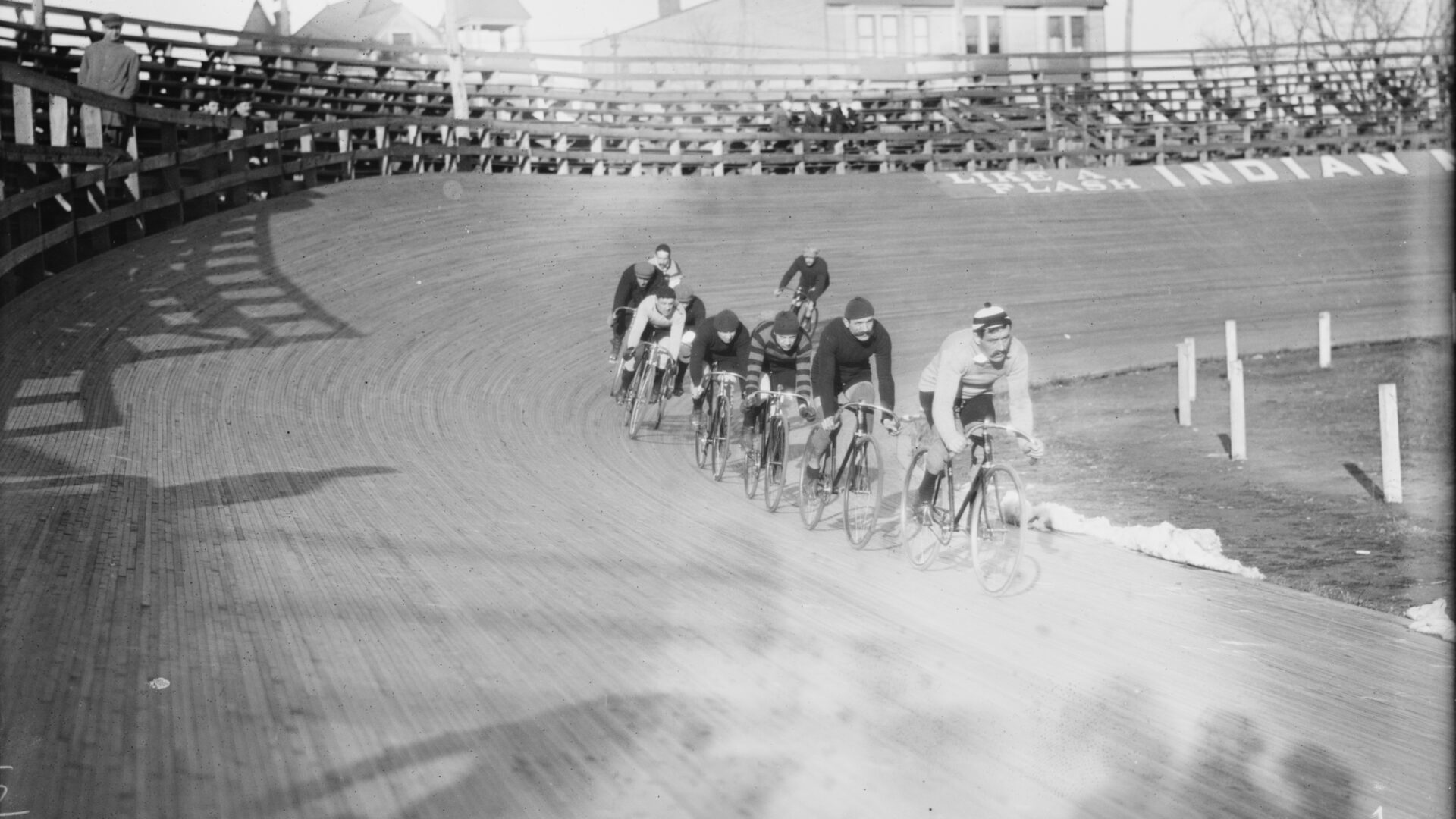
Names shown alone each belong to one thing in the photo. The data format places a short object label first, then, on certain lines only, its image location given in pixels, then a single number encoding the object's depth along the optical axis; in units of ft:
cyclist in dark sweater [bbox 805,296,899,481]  31.58
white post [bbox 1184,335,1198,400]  58.34
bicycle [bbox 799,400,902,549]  31.22
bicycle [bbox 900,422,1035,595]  26.63
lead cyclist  26.05
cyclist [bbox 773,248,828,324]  61.41
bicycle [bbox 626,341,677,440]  47.06
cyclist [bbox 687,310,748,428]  38.88
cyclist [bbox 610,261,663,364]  49.73
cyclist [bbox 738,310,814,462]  36.58
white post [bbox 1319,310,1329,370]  68.39
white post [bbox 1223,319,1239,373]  62.95
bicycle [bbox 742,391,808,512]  36.22
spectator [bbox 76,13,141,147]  60.23
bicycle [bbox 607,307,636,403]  51.97
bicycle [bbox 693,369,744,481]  41.14
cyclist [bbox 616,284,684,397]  45.70
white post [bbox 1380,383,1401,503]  41.81
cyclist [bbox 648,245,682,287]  49.32
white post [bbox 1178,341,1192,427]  56.59
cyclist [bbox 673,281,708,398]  44.29
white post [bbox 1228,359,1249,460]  48.60
